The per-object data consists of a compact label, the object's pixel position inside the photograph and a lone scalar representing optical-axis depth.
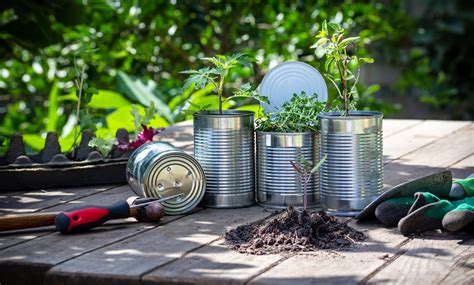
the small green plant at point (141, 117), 2.47
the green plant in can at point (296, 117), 2.08
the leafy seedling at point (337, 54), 2.02
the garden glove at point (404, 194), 1.89
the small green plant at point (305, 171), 1.80
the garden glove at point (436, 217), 1.76
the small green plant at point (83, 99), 2.57
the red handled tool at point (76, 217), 1.85
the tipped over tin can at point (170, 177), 2.02
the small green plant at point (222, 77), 2.05
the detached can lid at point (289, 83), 2.25
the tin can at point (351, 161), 1.96
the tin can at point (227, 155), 2.09
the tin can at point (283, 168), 2.05
